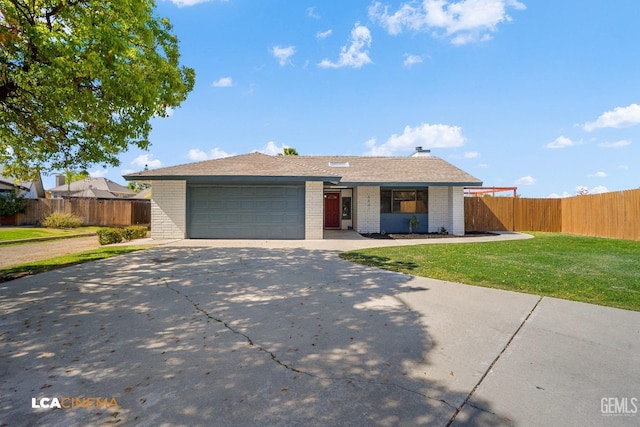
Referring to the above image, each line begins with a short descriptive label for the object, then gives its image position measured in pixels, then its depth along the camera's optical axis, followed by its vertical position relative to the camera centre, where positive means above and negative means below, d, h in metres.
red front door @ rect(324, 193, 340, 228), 18.84 +0.41
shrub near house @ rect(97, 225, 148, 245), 12.04 -0.72
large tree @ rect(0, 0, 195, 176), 5.67 +2.72
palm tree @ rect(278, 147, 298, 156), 29.42 +6.15
